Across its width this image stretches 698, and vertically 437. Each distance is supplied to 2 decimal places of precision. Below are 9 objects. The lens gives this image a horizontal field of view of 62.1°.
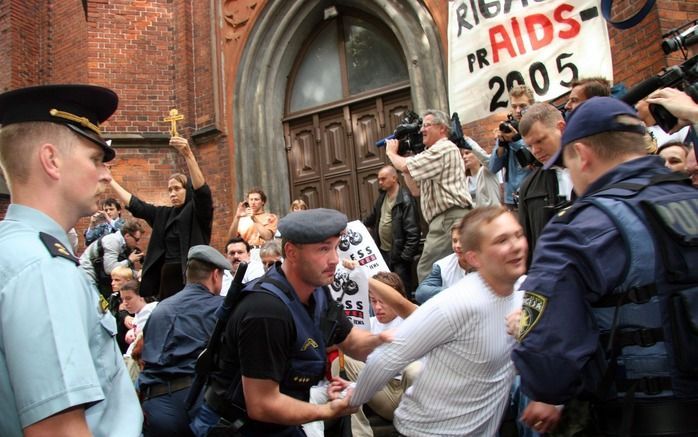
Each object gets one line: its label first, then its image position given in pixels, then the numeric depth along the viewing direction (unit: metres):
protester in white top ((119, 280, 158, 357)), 6.41
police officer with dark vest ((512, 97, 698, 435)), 1.81
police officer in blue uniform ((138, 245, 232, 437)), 3.83
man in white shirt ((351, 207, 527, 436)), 2.55
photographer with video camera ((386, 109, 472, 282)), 5.41
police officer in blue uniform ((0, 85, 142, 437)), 1.39
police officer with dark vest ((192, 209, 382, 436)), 2.40
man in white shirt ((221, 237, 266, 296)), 6.11
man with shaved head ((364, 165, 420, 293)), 6.67
